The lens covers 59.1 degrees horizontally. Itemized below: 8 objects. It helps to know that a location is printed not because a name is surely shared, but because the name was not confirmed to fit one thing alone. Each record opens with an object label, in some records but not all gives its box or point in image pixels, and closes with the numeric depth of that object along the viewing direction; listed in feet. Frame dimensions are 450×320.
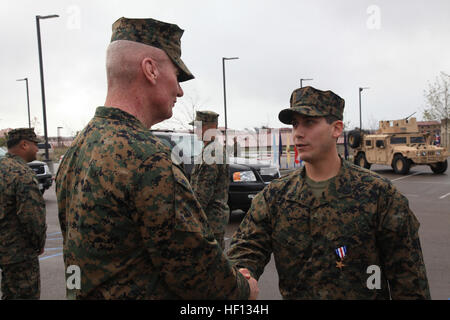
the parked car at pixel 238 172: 27.04
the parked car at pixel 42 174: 42.37
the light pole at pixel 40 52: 48.95
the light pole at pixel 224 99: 77.46
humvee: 58.39
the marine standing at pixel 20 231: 12.17
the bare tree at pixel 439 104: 113.80
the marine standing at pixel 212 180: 15.60
